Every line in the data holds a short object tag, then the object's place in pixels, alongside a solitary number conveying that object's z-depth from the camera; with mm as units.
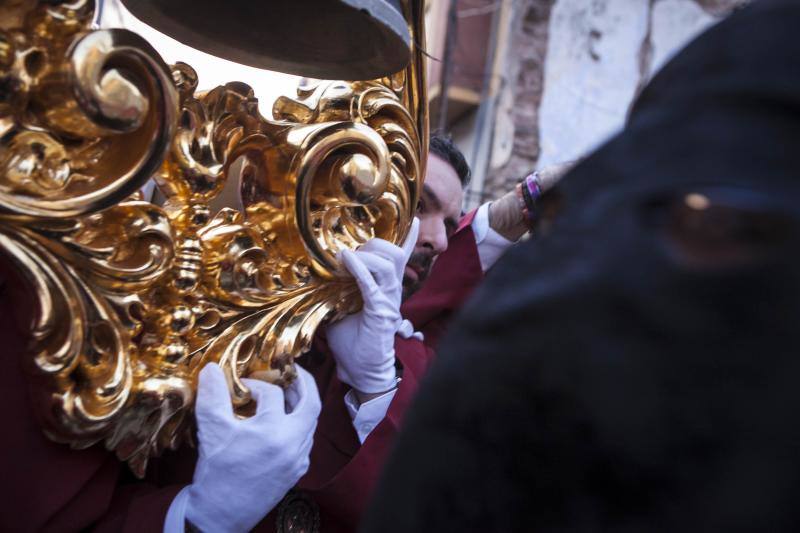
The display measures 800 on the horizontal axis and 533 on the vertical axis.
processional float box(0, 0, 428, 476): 813
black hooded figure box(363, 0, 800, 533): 319
